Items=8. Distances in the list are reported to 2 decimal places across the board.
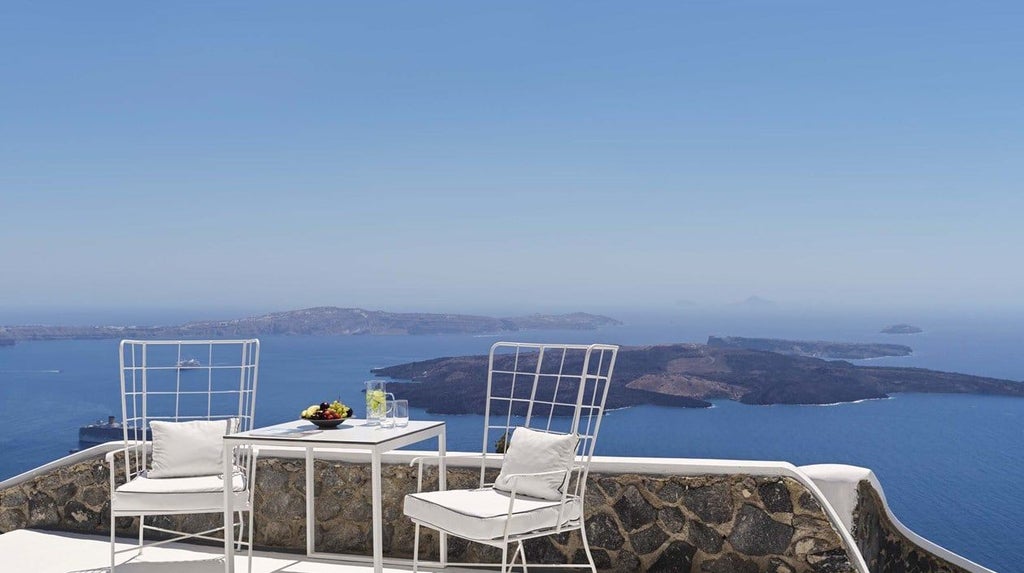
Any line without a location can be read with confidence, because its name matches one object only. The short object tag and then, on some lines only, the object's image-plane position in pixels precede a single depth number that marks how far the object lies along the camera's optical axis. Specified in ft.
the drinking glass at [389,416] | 11.69
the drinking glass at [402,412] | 11.75
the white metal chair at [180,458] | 11.64
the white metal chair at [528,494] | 9.52
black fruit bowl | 11.52
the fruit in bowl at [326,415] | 11.55
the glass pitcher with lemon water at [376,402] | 12.00
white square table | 10.38
